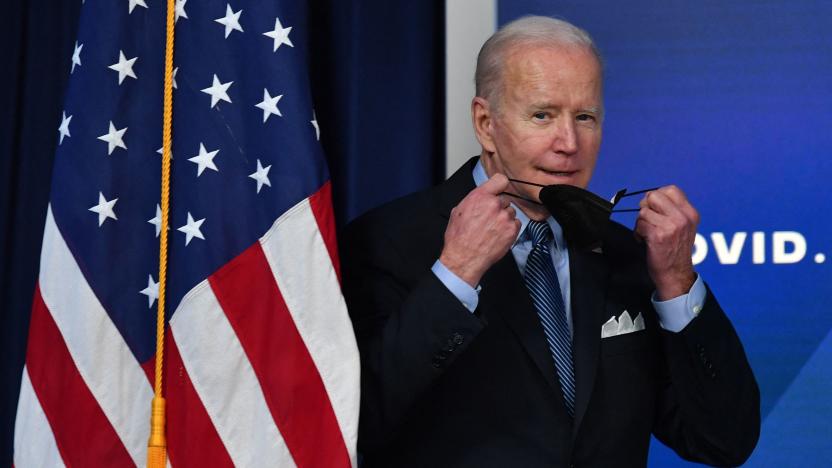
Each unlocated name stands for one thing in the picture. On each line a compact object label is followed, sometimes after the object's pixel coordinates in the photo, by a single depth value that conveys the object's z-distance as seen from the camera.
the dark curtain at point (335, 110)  7.96
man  7.50
